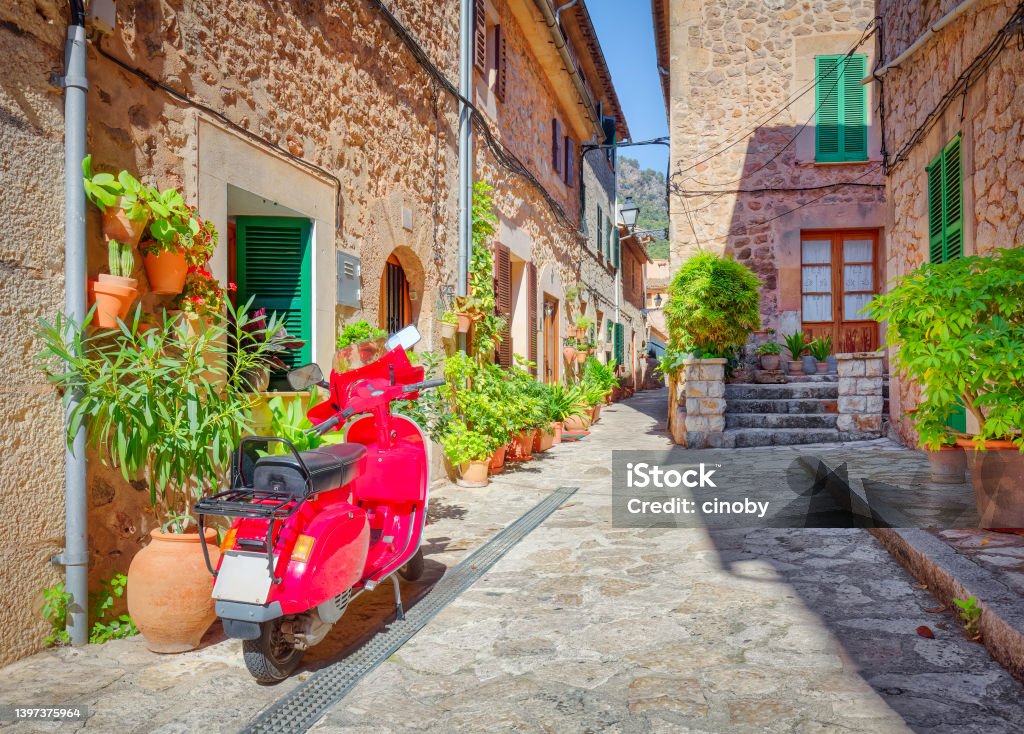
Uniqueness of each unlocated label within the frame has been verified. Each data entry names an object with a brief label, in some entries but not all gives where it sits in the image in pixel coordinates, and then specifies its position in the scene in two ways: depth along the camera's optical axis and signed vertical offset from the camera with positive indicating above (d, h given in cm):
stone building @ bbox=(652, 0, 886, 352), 1197 +373
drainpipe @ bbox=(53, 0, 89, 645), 281 +33
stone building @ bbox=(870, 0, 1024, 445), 516 +204
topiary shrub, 915 +85
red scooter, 236 -59
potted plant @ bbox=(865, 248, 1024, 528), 368 +11
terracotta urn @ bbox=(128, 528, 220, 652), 272 -84
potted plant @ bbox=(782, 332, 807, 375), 1102 +33
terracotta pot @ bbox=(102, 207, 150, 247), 295 +59
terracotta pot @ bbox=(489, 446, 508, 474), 723 -92
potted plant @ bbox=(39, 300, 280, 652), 268 -23
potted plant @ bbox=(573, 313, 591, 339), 1296 +81
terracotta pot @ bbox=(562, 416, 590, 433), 1080 -80
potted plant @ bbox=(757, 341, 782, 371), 1051 +24
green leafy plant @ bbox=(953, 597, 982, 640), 286 -98
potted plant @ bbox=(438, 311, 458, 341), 676 +43
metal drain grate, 228 -110
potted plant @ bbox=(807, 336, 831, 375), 1119 +28
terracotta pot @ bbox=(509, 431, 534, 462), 810 -86
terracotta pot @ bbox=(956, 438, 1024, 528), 385 -61
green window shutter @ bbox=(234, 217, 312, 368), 450 +62
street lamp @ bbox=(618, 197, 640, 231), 1958 +430
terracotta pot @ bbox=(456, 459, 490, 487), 658 -95
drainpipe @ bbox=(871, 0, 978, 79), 568 +301
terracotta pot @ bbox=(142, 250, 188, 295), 320 +44
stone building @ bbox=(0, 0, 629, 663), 271 +119
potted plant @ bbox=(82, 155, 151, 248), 289 +69
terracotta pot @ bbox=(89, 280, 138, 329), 289 +27
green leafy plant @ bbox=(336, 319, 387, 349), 479 +25
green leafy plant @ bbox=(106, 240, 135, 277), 296 +46
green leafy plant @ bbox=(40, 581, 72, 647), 276 -93
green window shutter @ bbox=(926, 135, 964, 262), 622 +150
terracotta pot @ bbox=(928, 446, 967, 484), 522 -70
